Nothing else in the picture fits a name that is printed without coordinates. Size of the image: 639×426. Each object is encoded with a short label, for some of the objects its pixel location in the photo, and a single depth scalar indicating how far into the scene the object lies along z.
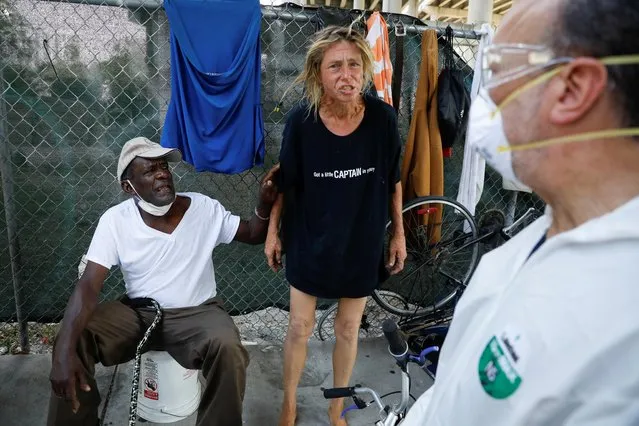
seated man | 2.14
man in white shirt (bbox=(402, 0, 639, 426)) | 0.61
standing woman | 2.15
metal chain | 1.88
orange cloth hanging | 2.86
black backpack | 3.09
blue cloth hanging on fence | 2.59
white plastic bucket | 2.41
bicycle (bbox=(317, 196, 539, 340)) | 3.36
